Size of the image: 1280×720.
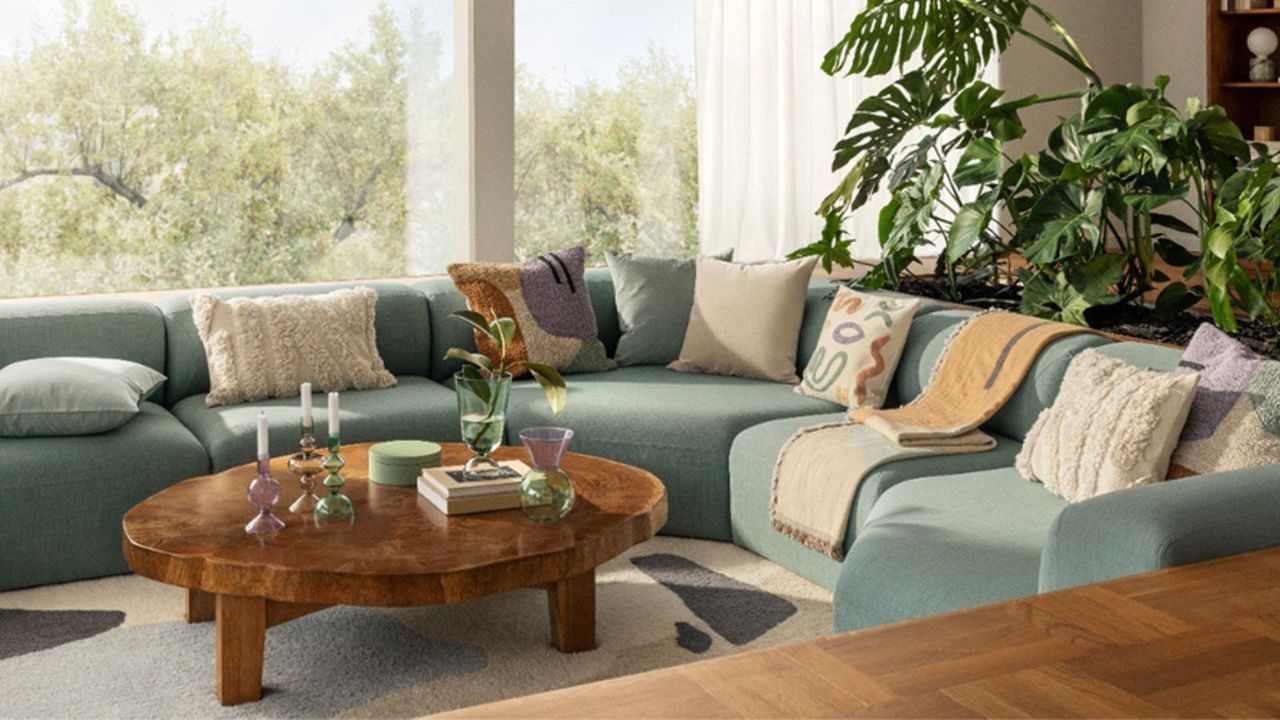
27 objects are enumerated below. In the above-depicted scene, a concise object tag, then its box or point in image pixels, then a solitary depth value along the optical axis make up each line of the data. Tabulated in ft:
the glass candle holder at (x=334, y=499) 10.11
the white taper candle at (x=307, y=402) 9.84
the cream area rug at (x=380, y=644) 9.68
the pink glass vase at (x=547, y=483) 10.15
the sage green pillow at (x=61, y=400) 12.28
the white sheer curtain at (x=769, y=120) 20.71
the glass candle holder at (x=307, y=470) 10.23
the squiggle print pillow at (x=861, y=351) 13.75
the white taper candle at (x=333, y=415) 10.32
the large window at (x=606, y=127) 21.75
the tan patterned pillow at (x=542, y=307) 15.33
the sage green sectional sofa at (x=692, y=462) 7.44
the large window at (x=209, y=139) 18.37
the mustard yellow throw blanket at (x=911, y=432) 11.64
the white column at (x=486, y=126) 18.53
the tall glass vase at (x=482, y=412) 10.85
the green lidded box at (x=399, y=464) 11.09
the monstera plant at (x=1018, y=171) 13.32
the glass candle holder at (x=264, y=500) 9.77
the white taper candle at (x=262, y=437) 9.80
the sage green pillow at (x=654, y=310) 15.97
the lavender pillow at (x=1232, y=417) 9.54
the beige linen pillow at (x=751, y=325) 15.23
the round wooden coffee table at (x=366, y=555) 8.98
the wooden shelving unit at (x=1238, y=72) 21.70
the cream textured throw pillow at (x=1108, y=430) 9.86
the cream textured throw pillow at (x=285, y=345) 14.02
